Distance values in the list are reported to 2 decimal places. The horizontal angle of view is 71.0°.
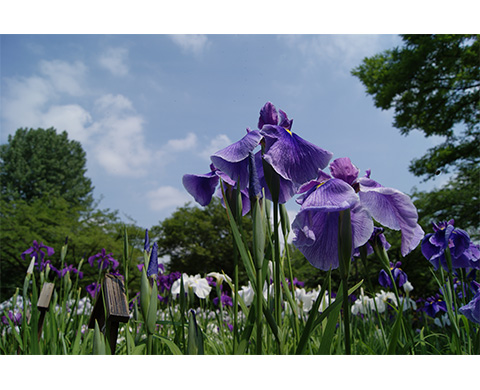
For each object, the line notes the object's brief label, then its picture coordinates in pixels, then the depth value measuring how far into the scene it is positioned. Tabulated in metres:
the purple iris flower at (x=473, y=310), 0.97
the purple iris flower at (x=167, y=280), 2.83
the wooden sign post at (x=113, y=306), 0.70
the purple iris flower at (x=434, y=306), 2.23
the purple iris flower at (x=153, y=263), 0.73
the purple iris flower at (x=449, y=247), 1.39
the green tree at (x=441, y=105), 6.97
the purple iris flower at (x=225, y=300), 3.14
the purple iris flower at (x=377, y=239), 0.98
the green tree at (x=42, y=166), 13.92
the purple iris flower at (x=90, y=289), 2.68
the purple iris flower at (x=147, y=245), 0.78
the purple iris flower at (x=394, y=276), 2.02
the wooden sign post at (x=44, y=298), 1.14
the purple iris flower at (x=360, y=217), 0.60
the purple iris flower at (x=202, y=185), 0.94
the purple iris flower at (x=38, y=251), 2.27
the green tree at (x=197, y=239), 11.16
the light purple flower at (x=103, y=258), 2.09
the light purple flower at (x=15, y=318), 2.10
